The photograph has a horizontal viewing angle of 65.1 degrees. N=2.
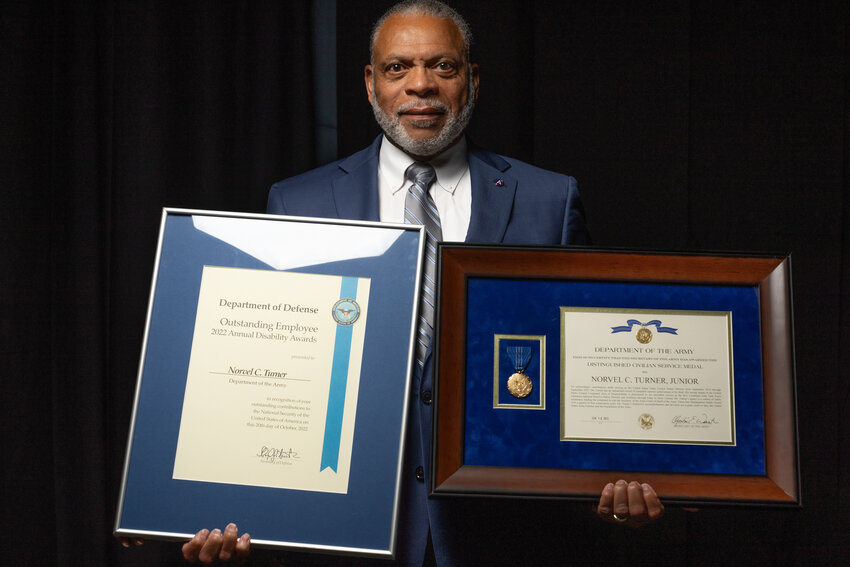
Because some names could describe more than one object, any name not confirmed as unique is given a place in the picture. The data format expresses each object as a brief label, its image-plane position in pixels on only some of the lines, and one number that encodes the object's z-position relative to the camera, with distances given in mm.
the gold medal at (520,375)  1168
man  1482
